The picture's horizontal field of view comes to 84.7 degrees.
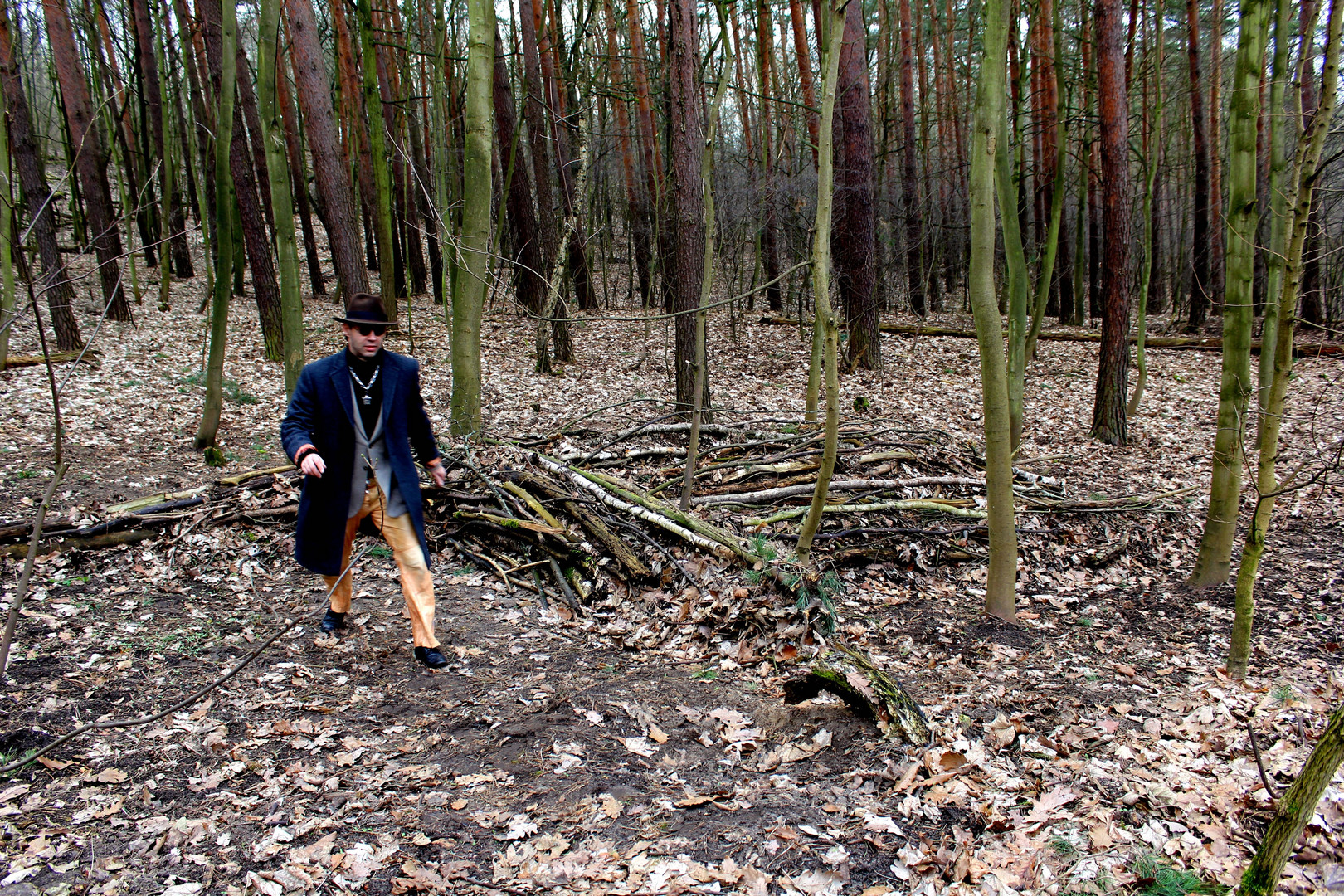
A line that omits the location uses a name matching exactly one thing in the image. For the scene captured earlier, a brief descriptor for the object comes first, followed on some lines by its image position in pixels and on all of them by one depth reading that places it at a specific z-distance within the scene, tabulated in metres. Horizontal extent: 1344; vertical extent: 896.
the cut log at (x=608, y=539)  5.44
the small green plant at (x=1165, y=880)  2.45
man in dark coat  4.04
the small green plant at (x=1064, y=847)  2.71
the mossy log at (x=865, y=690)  3.52
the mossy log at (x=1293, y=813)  2.00
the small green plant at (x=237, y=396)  10.18
